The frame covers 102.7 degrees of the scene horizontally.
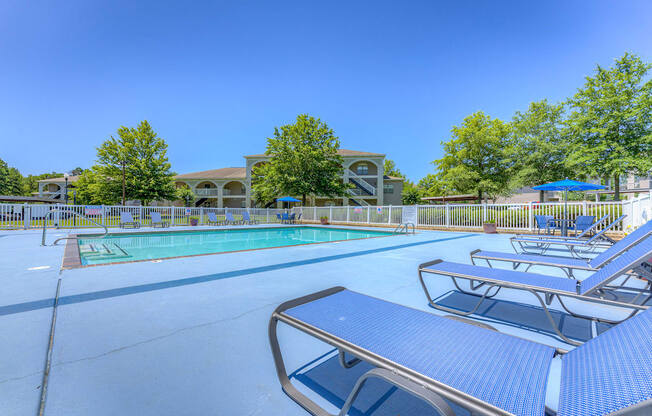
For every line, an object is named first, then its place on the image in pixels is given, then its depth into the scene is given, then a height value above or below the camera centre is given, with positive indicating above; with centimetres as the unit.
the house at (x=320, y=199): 3191 +353
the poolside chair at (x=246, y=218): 1848 -65
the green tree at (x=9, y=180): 4459 +503
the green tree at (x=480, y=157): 2327 +485
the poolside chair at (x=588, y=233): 798 -73
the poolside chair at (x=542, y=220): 860 -36
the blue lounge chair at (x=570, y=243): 462 -97
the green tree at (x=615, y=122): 1592 +565
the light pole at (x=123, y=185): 2283 +205
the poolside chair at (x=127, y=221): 1345 -64
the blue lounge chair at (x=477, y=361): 77 -60
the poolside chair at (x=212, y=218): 1738 -61
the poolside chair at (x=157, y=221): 1457 -69
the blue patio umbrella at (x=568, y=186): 914 +84
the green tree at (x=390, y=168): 5362 +851
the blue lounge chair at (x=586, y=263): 242 -58
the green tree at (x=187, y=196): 3458 +176
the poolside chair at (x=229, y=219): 1757 -69
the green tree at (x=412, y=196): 4580 +237
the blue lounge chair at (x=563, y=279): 179 -61
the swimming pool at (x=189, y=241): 693 -125
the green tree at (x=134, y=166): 2352 +398
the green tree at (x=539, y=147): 2000 +498
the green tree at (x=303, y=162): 2367 +442
